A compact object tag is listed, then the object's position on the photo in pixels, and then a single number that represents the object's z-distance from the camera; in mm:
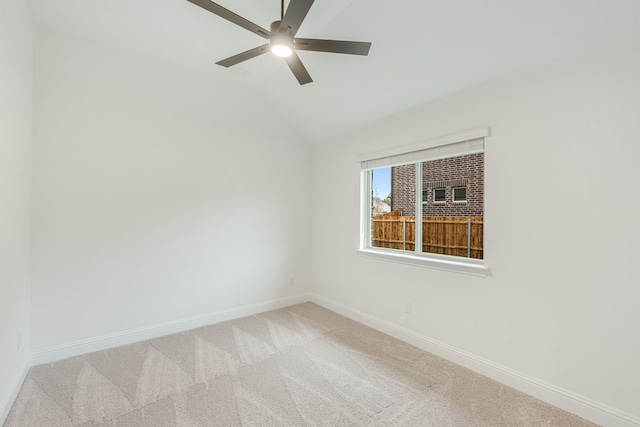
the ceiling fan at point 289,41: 1610
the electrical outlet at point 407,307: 2954
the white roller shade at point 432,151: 2445
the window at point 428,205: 2607
